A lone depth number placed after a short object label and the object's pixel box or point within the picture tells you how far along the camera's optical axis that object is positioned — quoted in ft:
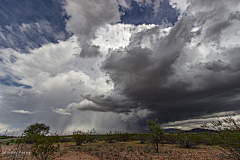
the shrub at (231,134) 30.12
